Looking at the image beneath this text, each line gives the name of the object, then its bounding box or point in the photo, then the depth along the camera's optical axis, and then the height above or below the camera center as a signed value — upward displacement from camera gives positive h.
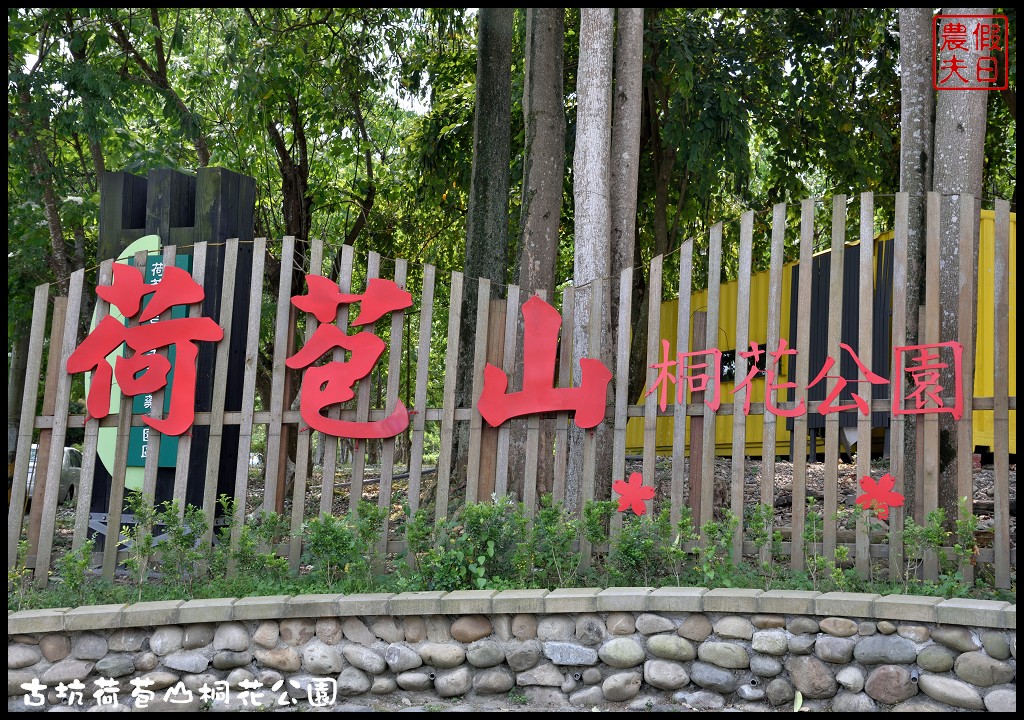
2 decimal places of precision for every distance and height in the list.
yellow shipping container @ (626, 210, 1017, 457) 8.37 +1.63
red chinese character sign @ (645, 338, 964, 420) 5.29 +0.63
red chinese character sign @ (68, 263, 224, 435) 6.15 +0.71
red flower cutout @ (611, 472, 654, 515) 5.65 -0.11
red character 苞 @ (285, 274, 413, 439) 6.01 +0.62
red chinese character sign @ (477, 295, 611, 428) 5.82 +0.54
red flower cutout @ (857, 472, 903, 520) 5.29 -0.04
